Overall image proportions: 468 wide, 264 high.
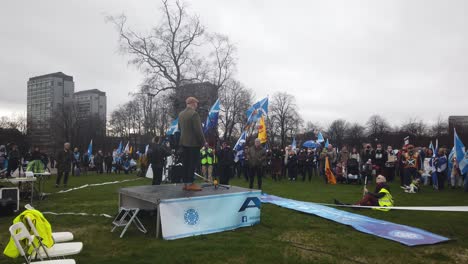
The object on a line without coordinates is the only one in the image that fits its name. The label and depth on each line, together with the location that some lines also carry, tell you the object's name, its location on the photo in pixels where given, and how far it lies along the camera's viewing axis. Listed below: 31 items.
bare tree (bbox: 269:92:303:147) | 64.44
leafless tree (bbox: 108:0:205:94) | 32.25
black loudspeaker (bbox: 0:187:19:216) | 8.15
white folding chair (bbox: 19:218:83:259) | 4.02
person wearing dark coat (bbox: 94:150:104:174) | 25.28
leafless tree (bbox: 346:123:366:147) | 79.65
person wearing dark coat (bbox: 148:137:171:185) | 11.11
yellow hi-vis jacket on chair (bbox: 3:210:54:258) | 4.04
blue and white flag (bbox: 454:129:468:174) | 13.06
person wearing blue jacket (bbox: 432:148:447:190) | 13.93
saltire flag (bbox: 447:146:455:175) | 15.68
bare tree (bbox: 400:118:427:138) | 76.04
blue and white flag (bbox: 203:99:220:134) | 13.63
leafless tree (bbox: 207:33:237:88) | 37.41
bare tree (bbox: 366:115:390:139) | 84.22
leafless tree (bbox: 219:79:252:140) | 46.62
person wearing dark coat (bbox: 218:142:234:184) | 15.34
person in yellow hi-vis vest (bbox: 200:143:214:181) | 15.47
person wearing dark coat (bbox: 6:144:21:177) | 16.11
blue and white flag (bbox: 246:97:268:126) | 15.13
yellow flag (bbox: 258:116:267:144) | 14.53
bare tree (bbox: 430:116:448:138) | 74.41
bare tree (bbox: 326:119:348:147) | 89.98
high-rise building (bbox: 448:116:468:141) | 57.76
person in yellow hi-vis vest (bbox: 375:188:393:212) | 8.86
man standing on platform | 6.96
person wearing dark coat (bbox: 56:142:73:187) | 14.38
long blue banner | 6.02
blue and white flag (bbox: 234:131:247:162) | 18.80
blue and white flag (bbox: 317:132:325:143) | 24.30
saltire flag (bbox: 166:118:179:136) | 13.61
